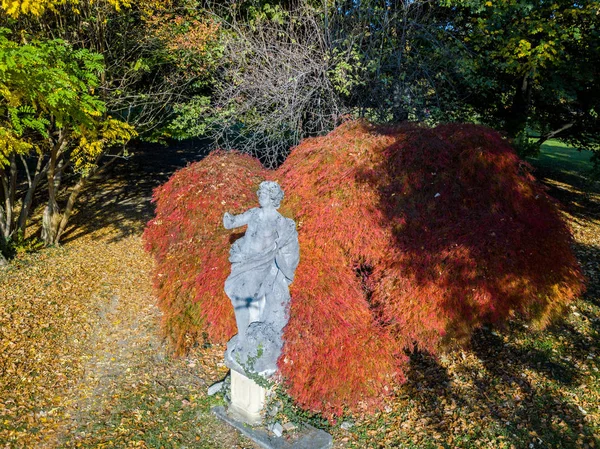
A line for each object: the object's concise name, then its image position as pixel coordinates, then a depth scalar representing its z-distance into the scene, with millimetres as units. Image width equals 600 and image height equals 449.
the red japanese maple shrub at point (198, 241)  6230
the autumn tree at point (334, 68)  10125
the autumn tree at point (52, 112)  7004
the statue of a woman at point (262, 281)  4730
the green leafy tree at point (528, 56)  9672
